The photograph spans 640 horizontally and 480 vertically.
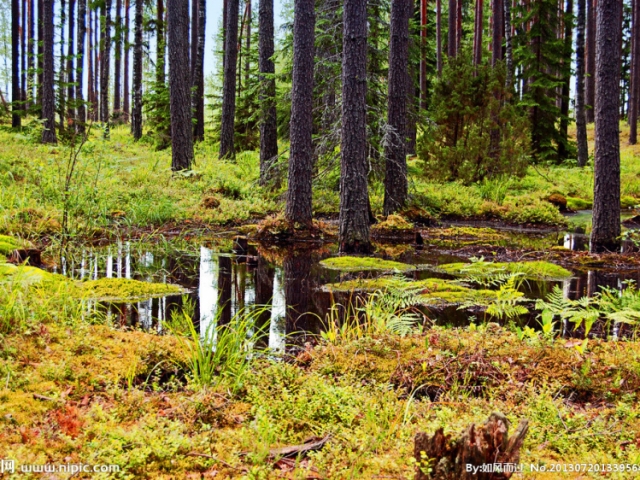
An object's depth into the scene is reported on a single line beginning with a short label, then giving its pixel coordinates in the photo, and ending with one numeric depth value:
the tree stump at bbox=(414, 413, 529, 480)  2.11
